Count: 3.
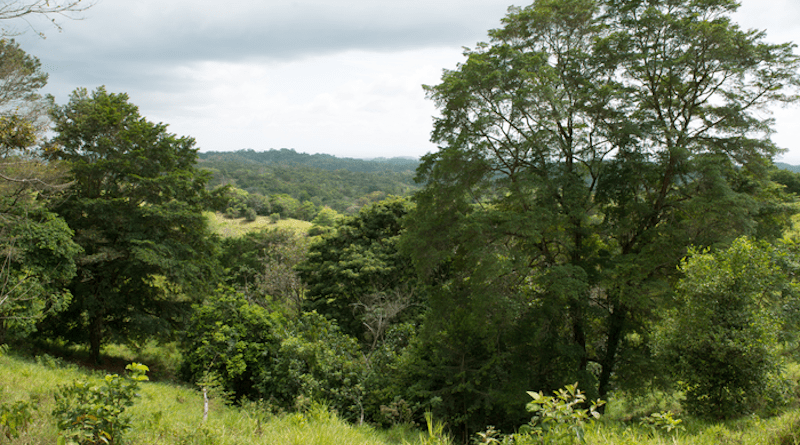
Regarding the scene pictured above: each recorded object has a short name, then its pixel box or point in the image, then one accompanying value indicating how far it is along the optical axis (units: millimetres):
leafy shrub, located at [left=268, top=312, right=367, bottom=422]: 10016
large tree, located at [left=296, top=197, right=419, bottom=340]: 17656
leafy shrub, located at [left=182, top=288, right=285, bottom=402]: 11594
